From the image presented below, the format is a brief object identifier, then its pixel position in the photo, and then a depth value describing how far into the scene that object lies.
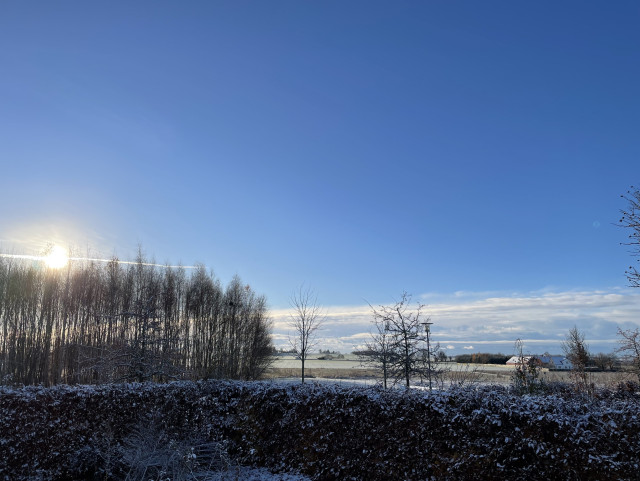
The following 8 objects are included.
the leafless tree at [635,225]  12.29
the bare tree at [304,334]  22.22
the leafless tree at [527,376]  11.60
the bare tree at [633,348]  16.98
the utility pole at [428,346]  15.82
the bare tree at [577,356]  17.97
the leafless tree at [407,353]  15.64
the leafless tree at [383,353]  16.06
